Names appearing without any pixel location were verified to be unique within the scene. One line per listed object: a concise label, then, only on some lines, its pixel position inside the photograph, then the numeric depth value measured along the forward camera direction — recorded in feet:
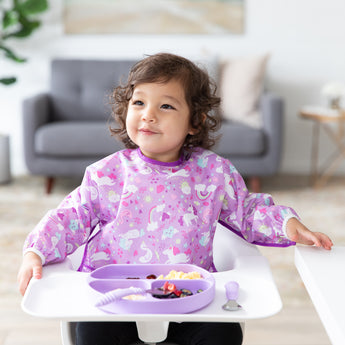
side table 13.62
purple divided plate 2.74
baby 3.96
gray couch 11.93
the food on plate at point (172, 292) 2.88
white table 2.52
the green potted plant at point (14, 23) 12.94
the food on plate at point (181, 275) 3.11
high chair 2.71
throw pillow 12.96
